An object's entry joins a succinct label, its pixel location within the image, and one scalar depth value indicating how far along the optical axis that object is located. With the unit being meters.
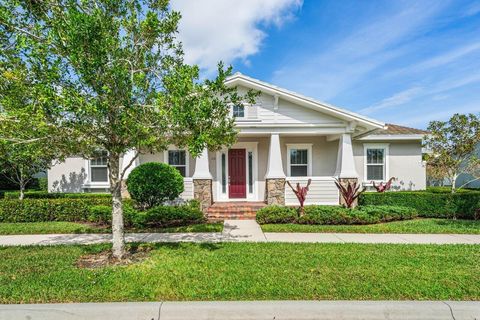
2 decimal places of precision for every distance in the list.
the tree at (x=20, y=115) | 4.29
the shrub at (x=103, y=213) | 8.93
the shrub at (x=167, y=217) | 8.80
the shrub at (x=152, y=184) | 9.79
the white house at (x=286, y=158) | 11.44
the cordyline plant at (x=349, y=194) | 9.84
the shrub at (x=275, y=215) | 9.16
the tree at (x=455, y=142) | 10.94
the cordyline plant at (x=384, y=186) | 12.73
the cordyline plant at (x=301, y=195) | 9.34
